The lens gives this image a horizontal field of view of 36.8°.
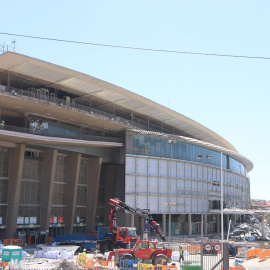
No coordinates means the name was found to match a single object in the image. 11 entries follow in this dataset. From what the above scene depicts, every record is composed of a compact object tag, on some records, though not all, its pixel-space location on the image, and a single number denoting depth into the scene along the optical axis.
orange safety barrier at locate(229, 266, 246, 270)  25.95
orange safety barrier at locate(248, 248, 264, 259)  39.62
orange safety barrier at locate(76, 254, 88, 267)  30.97
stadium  49.75
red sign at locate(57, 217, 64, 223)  58.00
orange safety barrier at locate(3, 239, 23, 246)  45.46
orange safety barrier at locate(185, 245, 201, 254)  40.98
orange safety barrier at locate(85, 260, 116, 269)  29.59
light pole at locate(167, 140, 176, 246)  64.94
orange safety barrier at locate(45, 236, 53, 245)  52.66
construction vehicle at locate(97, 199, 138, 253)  39.31
